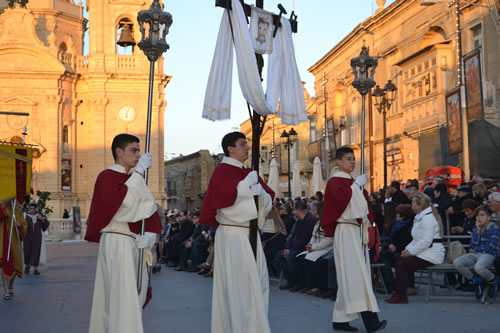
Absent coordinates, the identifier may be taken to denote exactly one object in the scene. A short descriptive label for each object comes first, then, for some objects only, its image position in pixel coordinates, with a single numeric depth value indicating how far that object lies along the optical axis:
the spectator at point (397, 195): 14.30
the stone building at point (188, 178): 69.19
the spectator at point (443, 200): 13.68
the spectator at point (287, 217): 15.53
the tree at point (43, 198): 26.66
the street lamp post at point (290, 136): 30.35
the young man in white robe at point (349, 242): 8.16
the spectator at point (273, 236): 14.42
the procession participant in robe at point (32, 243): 17.62
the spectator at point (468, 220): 11.68
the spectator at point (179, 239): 19.83
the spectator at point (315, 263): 11.86
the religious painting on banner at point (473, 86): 21.52
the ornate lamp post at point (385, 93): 22.16
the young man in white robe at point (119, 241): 6.45
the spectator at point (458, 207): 13.09
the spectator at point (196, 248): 17.92
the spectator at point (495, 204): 10.97
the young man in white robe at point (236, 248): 7.08
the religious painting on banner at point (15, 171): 12.17
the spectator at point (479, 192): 12.97
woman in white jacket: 10.42
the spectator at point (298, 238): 12.80
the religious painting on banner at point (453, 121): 22.61
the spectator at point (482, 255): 10.24
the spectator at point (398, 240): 11.76
